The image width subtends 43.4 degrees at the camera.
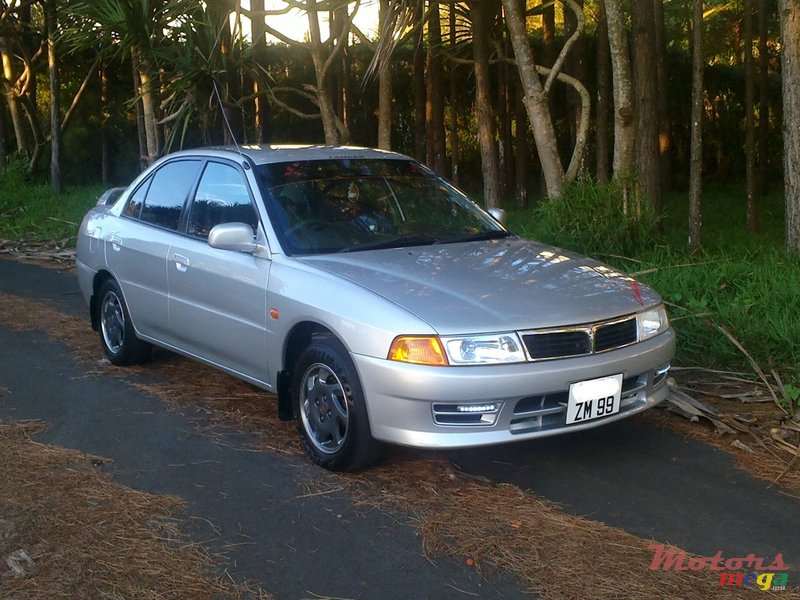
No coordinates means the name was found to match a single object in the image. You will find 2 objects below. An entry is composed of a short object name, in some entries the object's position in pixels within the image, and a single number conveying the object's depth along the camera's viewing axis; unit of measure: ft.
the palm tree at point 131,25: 38.65
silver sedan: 14.16
